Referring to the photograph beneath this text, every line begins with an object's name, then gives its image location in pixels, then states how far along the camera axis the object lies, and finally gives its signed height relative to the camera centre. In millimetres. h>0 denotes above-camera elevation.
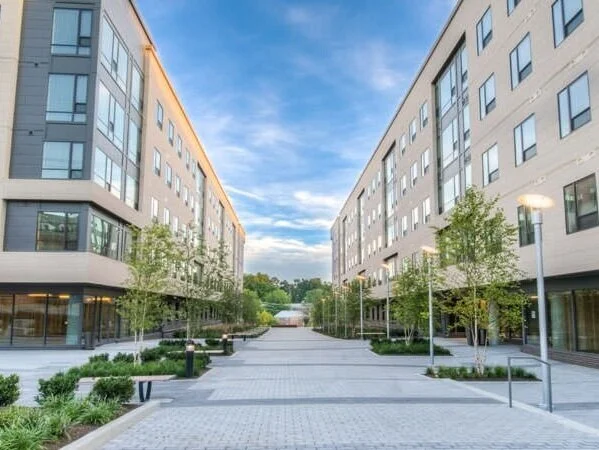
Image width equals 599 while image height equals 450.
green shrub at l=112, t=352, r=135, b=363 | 19372 -1666
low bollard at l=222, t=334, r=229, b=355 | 26192 -1636
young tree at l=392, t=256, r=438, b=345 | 27500 +607
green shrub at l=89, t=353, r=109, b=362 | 18734 -1619
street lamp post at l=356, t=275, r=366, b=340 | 41247 +136
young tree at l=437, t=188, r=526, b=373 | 17656 +1609
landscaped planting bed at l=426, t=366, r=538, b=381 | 16453 -1817
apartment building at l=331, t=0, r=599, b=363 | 20781 +8537
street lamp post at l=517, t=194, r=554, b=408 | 12508 +1368
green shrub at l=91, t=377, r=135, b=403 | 11141 -1536
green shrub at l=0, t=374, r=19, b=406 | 10594 -1509
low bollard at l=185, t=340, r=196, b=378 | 16703 -1508
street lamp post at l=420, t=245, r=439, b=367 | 20312 +207
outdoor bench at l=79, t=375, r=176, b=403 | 12098 -1604
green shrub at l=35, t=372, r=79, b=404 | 11062 -1494
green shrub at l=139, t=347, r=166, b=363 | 21777 -1754
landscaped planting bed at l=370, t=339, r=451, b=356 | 26703 -1780
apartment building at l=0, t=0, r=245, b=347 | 30328 +7412
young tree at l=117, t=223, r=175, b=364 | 19922 +1176
